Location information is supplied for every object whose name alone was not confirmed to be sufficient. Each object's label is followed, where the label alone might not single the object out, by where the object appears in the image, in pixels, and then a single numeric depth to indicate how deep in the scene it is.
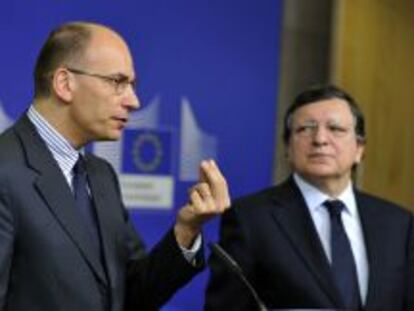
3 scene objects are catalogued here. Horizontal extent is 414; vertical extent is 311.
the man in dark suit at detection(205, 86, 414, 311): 4.11
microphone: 3.55
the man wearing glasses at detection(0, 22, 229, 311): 3.56
